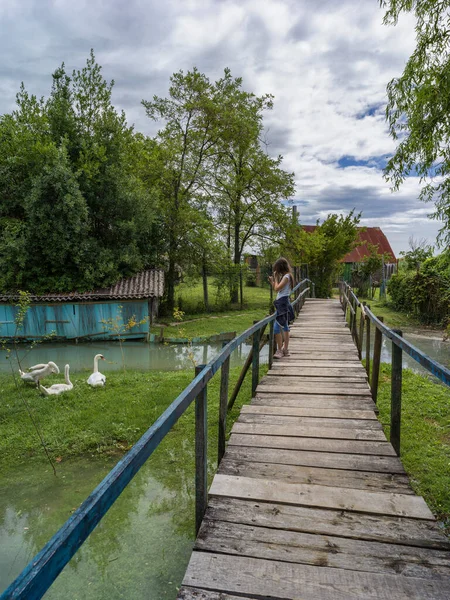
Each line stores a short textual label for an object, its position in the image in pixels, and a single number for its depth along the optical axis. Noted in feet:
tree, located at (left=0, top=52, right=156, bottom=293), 49.26
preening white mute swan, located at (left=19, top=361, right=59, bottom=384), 28.07
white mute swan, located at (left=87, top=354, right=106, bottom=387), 27.94
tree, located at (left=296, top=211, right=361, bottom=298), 77.20
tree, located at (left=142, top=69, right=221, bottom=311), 65.36
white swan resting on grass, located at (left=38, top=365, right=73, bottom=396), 26.43
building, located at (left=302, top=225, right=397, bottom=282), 113.80
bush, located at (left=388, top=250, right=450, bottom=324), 56.82
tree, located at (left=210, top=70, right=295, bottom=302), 74.74
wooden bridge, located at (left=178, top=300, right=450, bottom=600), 6.28
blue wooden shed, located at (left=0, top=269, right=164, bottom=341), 50.55
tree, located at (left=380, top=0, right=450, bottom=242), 21.59
